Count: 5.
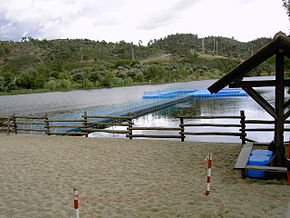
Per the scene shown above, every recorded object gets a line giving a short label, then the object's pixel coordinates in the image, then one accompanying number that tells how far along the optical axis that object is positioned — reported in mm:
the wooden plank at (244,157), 5980
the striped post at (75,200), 3878
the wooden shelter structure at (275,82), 5547
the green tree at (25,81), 57594
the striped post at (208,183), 5323
